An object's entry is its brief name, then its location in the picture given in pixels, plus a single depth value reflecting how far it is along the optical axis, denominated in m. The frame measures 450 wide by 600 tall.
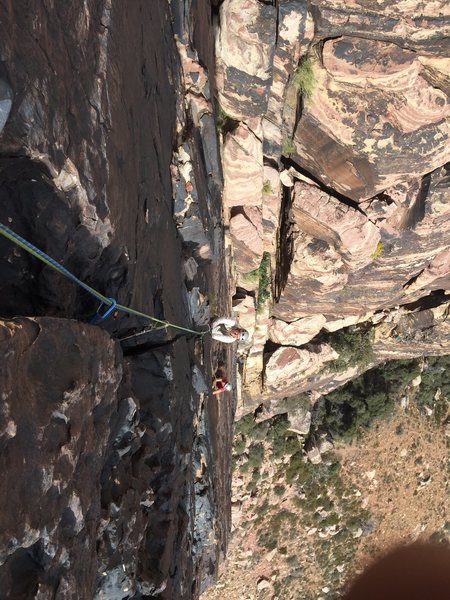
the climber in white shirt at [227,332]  6.58
